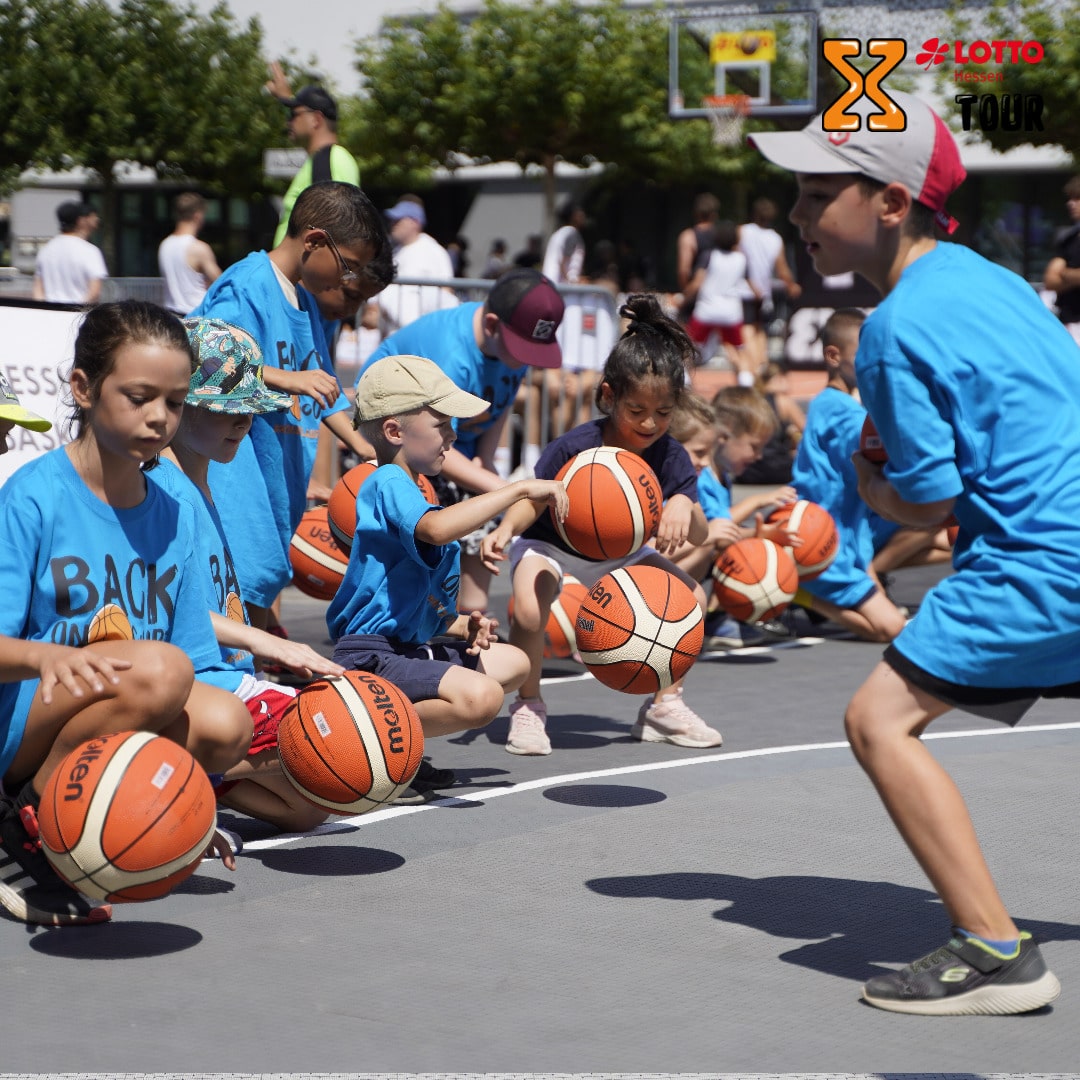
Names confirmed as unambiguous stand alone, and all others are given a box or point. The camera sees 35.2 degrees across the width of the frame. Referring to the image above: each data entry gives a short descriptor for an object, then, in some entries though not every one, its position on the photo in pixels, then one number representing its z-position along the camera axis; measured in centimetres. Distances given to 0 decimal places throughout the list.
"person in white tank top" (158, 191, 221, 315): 1534
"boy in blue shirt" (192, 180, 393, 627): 702
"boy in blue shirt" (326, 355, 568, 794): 597
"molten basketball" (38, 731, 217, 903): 422
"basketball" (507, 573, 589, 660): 779
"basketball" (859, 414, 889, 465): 438
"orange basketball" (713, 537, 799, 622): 935
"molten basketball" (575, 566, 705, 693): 640
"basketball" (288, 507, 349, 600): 820
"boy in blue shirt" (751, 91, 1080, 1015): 402
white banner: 853
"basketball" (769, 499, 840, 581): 952
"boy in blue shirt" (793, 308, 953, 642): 977
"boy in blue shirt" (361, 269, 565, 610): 783
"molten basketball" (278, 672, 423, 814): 514
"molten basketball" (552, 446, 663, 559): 675
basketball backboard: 3205
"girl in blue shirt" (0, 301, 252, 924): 450
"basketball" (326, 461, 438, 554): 758
